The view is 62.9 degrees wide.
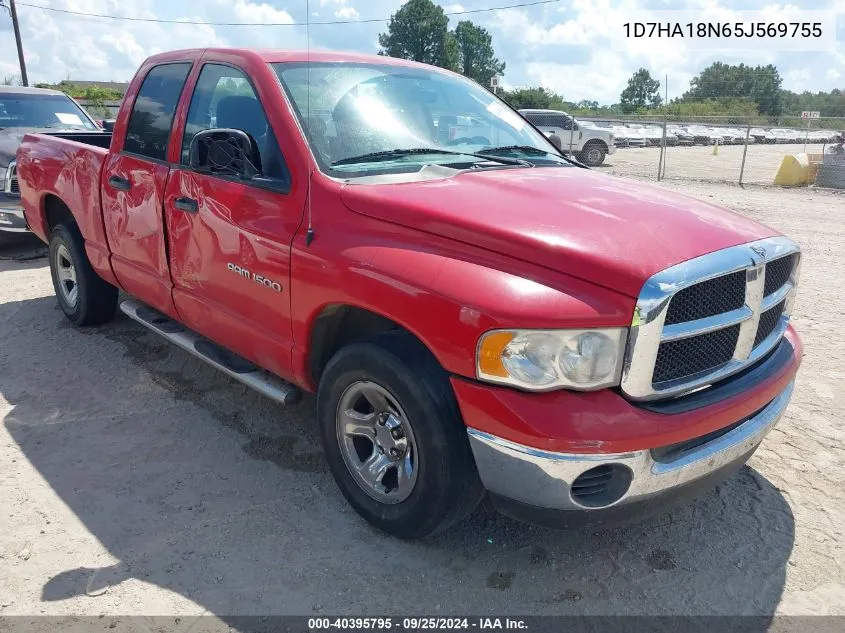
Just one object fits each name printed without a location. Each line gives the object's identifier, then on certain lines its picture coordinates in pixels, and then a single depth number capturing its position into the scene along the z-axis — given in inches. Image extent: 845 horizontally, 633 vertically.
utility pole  1171.3
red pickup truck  91.5
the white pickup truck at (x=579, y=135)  895.7
